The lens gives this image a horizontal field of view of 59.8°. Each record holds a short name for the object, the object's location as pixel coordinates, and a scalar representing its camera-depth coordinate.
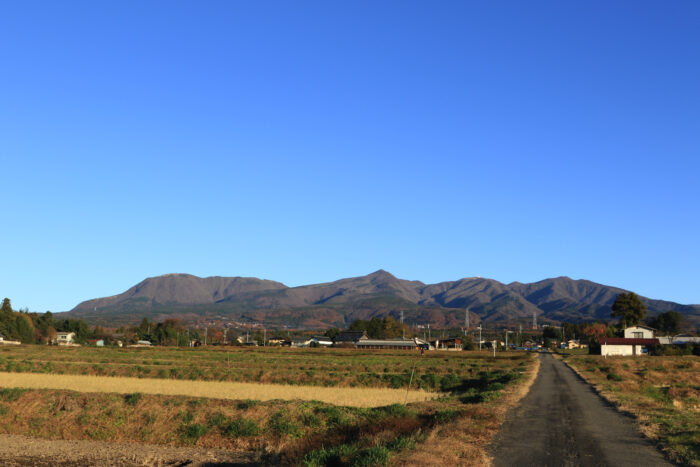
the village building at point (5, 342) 150.90
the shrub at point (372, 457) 14.60
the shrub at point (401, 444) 16.72
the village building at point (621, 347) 121.38
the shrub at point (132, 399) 30.34
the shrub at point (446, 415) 23.20
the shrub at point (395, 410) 26.12
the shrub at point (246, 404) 28.54
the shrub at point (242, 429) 25.55
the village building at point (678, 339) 154.74
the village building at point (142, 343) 185.51
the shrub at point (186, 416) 27.40
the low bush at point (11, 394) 32.38
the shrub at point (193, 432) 25.97
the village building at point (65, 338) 183.75
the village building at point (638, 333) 144.25
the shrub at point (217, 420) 26.58
